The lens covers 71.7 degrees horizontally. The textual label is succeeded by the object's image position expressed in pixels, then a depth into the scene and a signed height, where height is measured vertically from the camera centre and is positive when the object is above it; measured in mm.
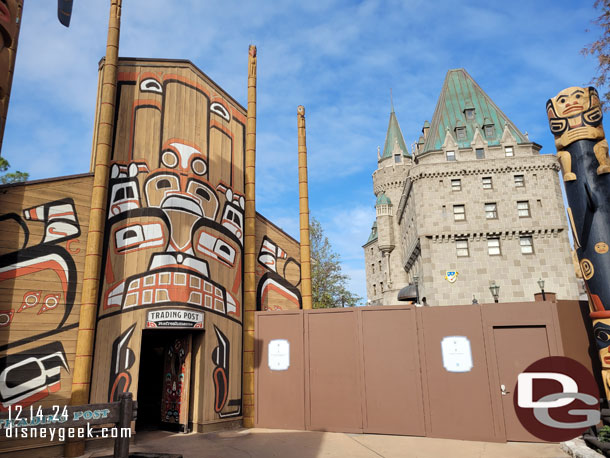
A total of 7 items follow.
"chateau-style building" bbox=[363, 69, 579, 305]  29375 +9291
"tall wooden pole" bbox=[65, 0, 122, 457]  10297 +3198
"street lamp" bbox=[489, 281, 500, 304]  16447 +2168
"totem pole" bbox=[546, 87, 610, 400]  10250 +3955
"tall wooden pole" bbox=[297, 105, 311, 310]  15906 +5012
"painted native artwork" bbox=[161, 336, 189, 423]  12883 -915
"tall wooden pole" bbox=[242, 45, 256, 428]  13613 +3134
